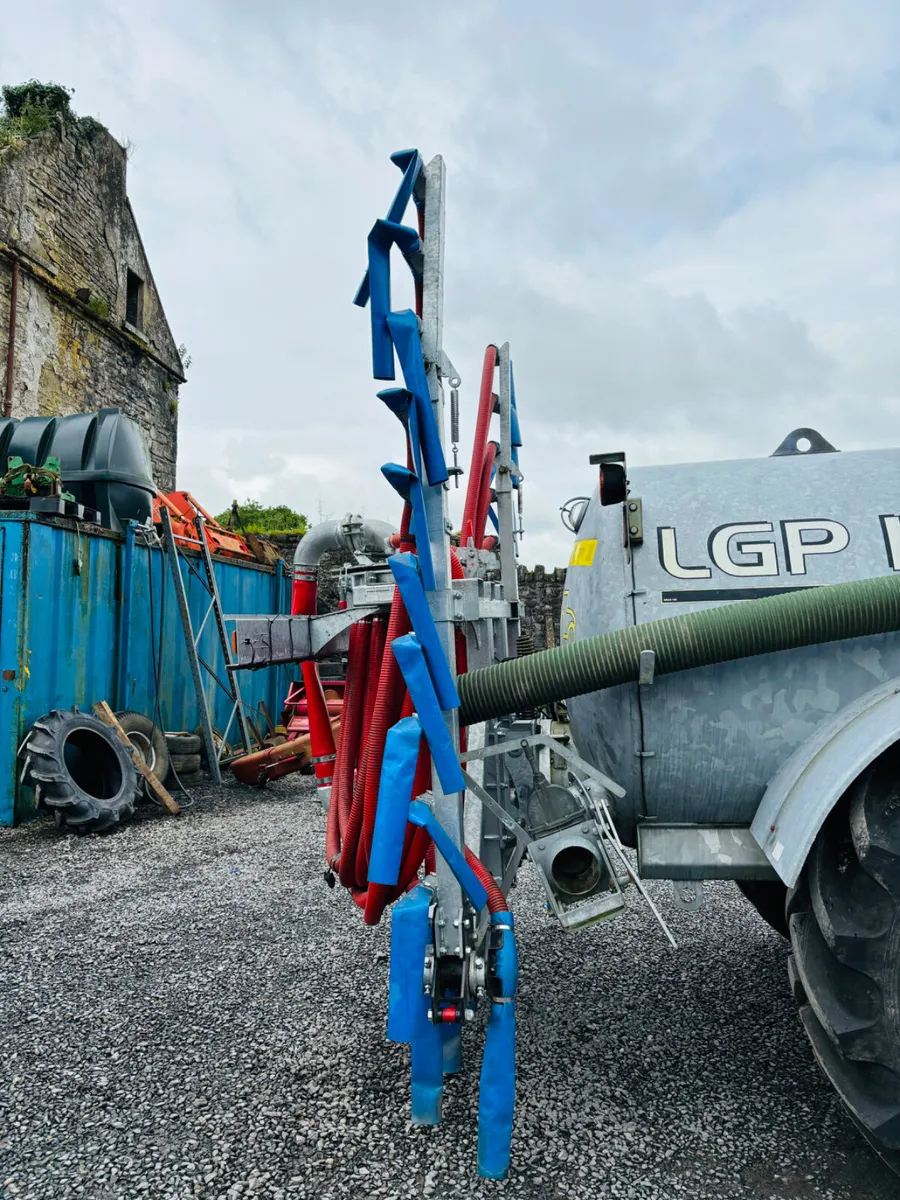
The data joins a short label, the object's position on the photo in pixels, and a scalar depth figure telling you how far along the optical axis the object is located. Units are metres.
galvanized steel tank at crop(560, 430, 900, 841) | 1.93
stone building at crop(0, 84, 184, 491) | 11.18
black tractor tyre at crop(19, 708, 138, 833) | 5.17
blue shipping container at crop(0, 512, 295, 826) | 5.54
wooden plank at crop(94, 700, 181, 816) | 5.94
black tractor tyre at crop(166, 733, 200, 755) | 7.07
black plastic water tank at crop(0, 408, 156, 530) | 7.05
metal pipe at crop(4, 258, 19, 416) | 10.88
